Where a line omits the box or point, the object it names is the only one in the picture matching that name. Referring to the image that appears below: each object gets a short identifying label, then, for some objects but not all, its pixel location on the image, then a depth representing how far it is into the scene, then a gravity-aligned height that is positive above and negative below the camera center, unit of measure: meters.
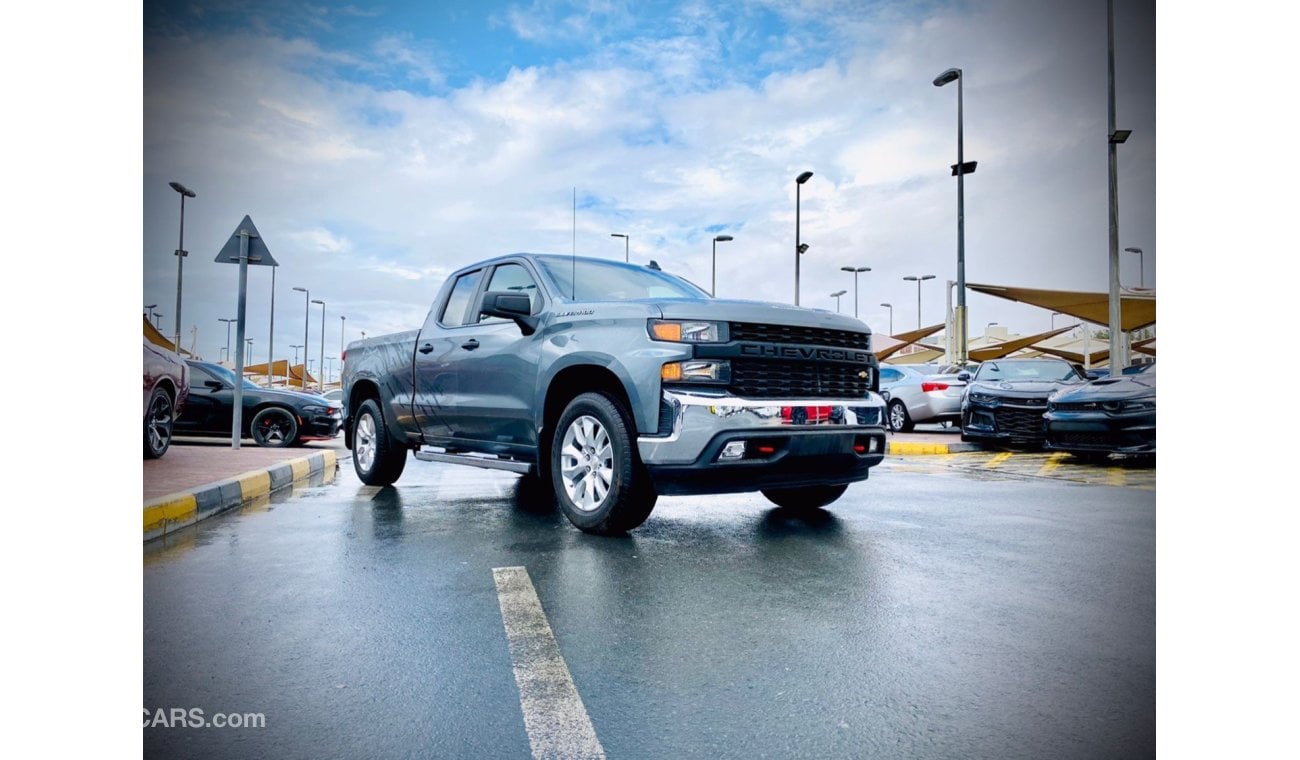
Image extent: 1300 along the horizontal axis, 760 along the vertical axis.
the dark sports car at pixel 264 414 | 11.27 -0.44
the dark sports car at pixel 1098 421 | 6.54 -0.31
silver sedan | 15.39 -0.17
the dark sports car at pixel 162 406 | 5.50 -0.21
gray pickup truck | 4.52 -0.04
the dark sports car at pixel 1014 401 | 11.79 -0.19
